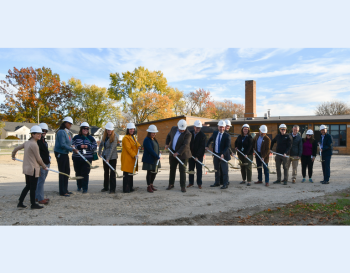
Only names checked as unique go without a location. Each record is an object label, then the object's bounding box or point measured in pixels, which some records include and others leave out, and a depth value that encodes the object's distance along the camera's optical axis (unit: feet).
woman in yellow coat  24.31
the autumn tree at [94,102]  166.71
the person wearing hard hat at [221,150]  27.14
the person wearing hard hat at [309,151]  30.01
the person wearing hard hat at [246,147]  28.80
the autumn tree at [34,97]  125.39
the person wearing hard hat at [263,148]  29.12
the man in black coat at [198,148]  26.96
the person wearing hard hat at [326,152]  29.48
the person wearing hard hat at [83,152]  24.30
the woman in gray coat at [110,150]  24.81
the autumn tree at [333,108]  165.56
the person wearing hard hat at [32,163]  18.75
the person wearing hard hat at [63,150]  22.88
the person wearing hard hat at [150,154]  24.63
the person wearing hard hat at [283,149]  28.94
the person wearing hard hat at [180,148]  25.31
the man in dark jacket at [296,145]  29.35
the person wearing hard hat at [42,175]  20.71
